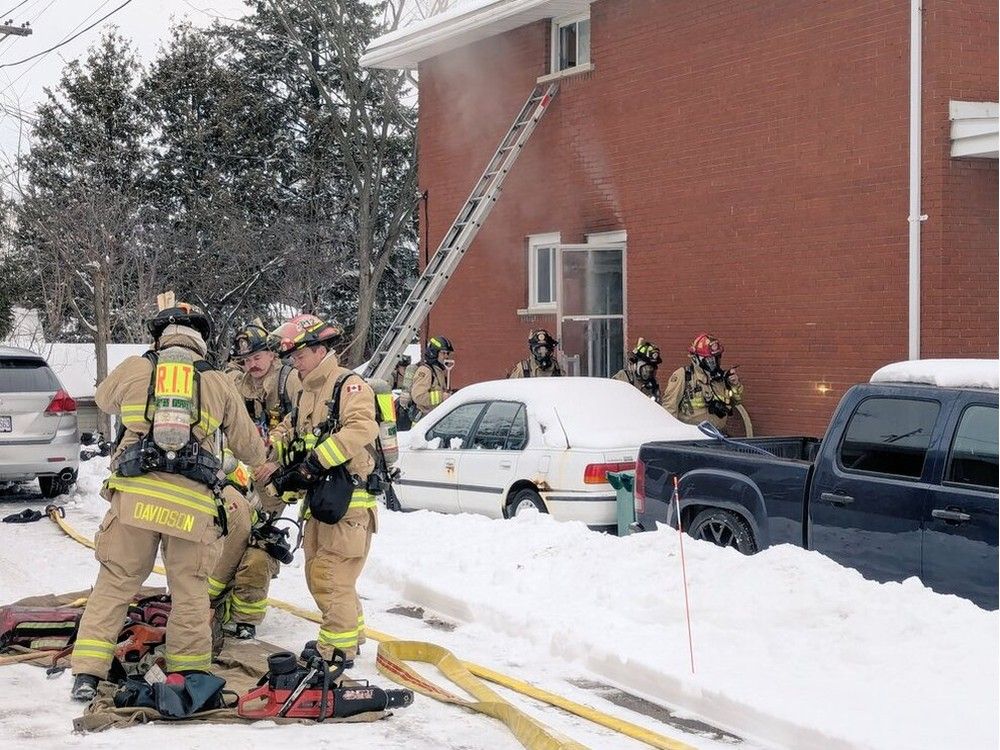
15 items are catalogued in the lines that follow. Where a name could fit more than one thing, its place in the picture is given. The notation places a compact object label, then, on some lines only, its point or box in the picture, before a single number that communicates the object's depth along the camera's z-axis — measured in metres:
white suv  13.56
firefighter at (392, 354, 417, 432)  15.96
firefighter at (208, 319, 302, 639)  7.47
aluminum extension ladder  17.41
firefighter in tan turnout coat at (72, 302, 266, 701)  6.09
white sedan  10.46
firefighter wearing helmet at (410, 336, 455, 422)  14.52
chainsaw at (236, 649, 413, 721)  5.87
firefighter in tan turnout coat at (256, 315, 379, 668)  6.64
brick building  12.31
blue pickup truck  6.56
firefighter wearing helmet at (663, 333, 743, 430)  13.40
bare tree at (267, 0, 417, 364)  32.84
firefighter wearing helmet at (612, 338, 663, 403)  14.49
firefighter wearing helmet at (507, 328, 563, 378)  15.49
